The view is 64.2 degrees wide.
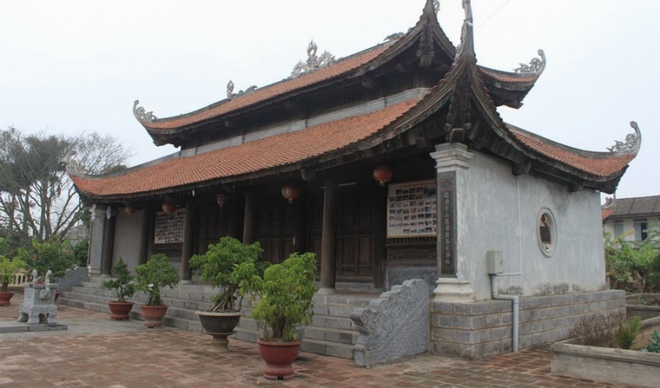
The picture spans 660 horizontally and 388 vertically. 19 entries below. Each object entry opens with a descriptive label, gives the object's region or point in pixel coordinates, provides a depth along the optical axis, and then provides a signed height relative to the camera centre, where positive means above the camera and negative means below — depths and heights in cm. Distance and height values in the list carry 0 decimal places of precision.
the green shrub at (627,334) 673 -72
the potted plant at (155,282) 1009 -29
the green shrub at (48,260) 1416 +12
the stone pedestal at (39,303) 973 -73
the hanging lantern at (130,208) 1483 +163
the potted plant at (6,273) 1392 -26
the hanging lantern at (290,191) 1029 +154
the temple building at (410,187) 751 +168
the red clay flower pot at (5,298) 1430 -94
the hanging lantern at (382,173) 869 +162
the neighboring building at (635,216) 3212 +376
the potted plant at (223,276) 779 -12
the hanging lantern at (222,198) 1206 +160
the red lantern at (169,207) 1334 +153
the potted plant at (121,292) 1147 -56
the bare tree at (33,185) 2944 +446
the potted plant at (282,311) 609 -49
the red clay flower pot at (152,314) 1023 -91
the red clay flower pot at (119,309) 1151 -94
